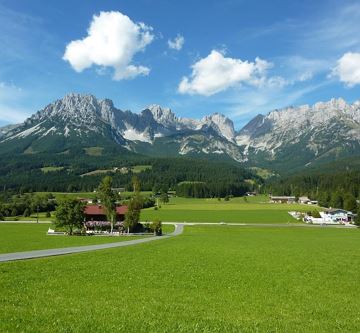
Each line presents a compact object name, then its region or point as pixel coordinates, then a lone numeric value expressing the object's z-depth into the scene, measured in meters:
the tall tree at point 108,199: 108.06
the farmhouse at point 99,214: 119.31
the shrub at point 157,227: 97.06
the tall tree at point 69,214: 94.81
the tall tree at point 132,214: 104.56
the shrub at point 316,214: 167.68
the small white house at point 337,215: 164.16
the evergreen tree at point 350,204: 188.38
